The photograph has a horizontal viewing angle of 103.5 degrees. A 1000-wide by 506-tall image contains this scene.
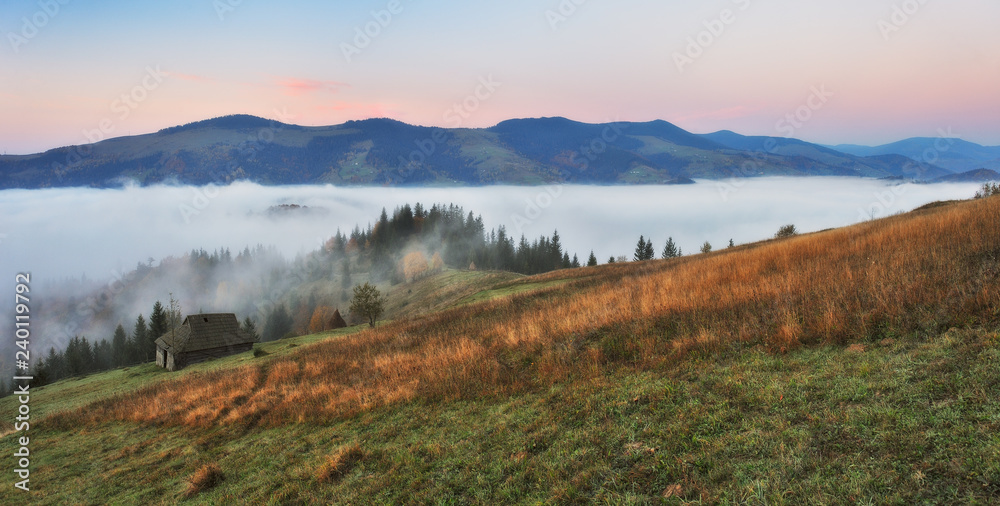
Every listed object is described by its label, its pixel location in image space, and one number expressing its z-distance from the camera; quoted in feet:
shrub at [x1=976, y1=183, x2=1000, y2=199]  84.37
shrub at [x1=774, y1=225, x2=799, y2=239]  149.22
